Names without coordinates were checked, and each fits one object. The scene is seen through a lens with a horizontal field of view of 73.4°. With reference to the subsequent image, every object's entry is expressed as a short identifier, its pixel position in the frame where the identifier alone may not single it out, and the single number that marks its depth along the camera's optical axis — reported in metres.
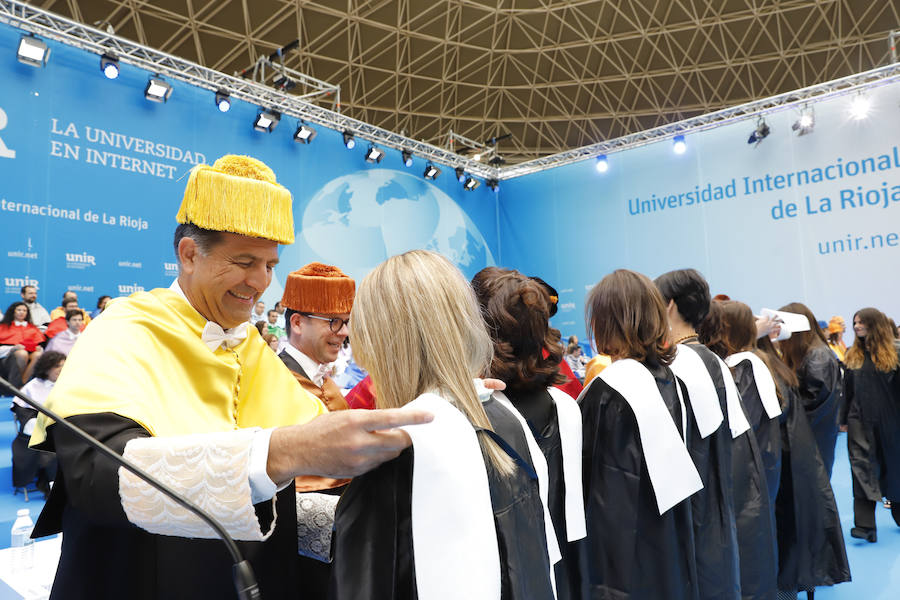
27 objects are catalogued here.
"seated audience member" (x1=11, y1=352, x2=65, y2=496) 5.12
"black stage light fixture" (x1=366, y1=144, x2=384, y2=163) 12.10
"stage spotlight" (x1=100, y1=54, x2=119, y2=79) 8.45
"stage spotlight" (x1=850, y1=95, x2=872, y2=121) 10.98
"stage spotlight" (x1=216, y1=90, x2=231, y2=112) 9.67
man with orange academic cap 2.81
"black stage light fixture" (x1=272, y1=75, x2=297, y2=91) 10.60
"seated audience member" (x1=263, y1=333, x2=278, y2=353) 6.53
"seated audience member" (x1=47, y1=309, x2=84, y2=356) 6.45
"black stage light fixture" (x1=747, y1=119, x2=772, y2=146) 11.52
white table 1.75
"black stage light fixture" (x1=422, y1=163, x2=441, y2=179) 13.30
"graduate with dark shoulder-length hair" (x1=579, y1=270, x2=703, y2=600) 2.24
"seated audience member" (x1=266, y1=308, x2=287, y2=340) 8.90
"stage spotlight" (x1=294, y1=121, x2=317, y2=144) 10.77
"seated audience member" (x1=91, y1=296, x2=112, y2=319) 8.01
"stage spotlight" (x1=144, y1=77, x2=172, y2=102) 8.97
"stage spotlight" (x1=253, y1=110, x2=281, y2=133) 10.27
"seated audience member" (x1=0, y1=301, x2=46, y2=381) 6.76
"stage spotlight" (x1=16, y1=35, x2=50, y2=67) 7.67
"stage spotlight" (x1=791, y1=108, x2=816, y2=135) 11.25
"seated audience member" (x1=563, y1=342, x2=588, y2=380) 11.37
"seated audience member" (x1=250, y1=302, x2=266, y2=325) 8.75
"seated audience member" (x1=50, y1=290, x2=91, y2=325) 7.48
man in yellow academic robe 0.83
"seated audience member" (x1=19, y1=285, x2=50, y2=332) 7.30
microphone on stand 0.71
